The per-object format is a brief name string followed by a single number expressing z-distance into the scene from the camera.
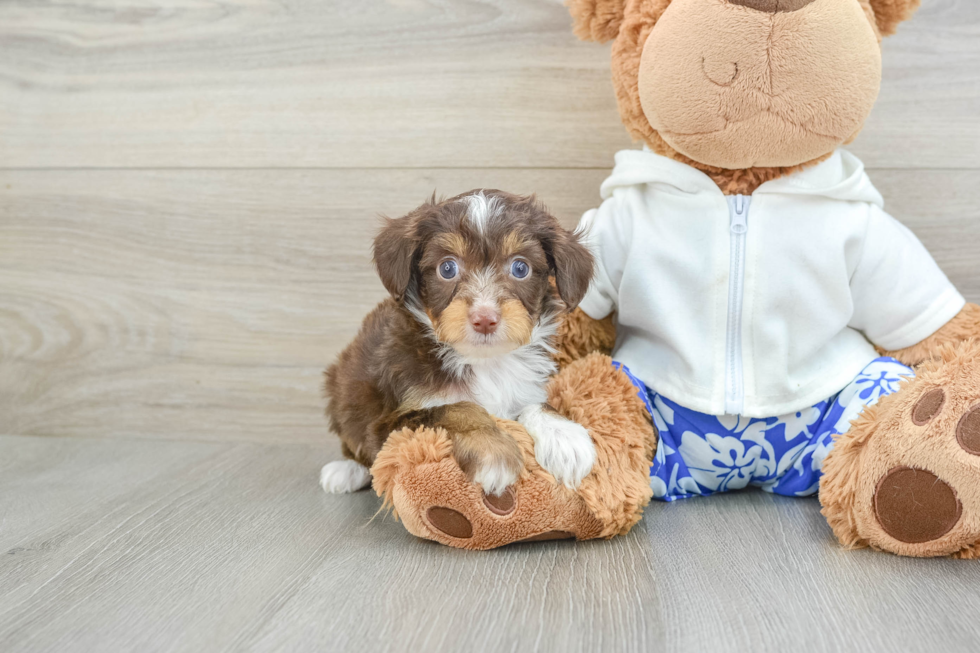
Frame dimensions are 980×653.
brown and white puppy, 0.68
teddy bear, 0.69
